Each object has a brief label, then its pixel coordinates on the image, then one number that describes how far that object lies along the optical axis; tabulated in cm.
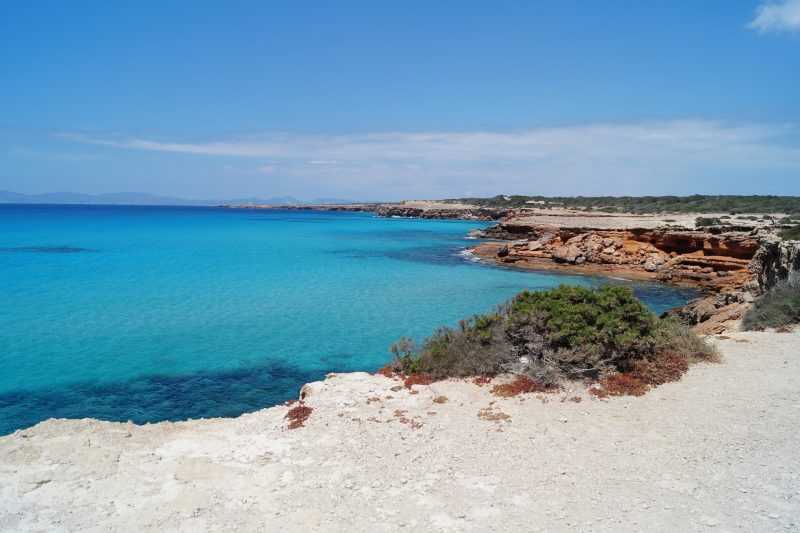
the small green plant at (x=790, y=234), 2598
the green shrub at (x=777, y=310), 1287
